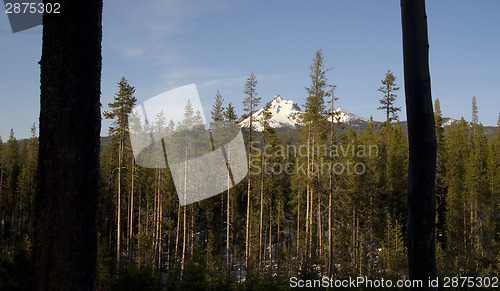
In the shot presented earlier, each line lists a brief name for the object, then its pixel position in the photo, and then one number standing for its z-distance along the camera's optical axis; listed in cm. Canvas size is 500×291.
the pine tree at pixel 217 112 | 2722
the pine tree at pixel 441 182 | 3864
